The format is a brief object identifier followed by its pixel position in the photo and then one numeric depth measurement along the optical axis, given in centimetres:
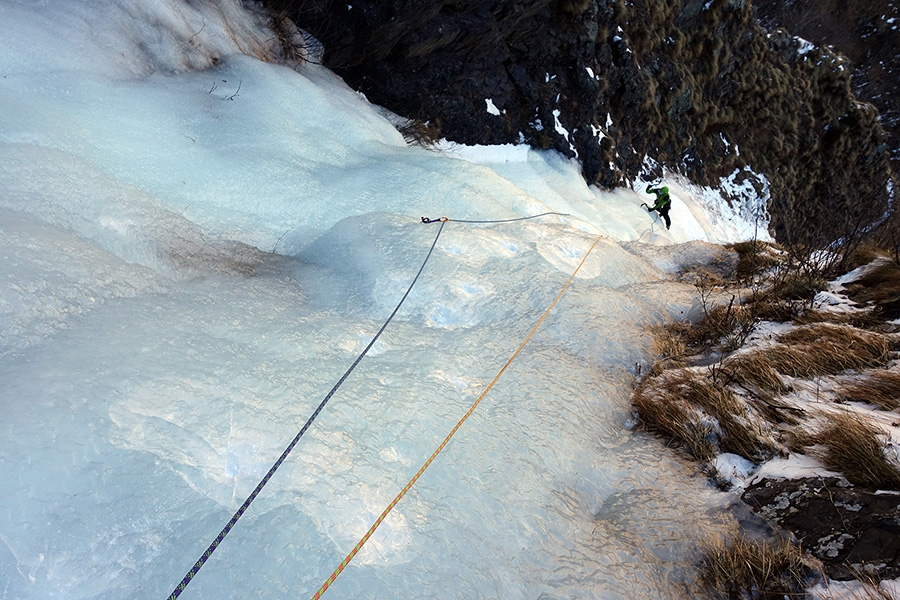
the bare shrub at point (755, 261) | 517
